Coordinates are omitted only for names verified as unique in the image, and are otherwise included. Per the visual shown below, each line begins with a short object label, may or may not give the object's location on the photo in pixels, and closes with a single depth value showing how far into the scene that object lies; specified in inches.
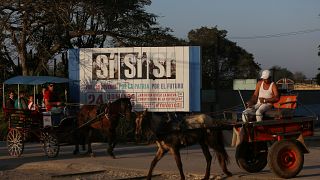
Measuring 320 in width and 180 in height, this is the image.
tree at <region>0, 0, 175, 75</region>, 1238.9
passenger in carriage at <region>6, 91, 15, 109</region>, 843.9
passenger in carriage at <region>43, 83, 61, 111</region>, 751.1
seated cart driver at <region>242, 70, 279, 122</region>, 518.9
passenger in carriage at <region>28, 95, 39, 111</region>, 791.1
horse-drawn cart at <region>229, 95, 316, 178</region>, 509.0
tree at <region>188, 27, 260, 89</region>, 2576.3
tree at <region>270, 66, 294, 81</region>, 3293.8
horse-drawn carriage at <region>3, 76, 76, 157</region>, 709.9
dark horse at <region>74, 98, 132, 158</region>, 671.1
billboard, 932.0
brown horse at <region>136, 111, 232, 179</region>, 482.3
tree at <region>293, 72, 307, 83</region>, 3868.9
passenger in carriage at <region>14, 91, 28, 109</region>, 804.6
